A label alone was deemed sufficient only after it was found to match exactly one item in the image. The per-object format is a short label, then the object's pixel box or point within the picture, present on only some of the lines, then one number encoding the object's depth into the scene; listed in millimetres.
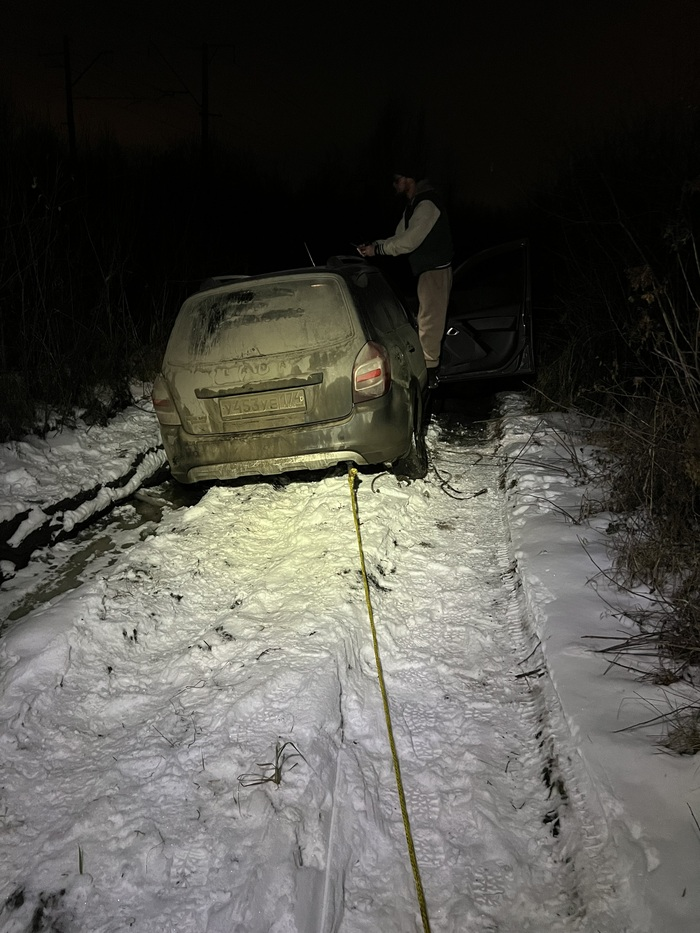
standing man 6301
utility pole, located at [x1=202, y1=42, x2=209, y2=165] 20906
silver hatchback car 4270
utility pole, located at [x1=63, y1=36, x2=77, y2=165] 24594
